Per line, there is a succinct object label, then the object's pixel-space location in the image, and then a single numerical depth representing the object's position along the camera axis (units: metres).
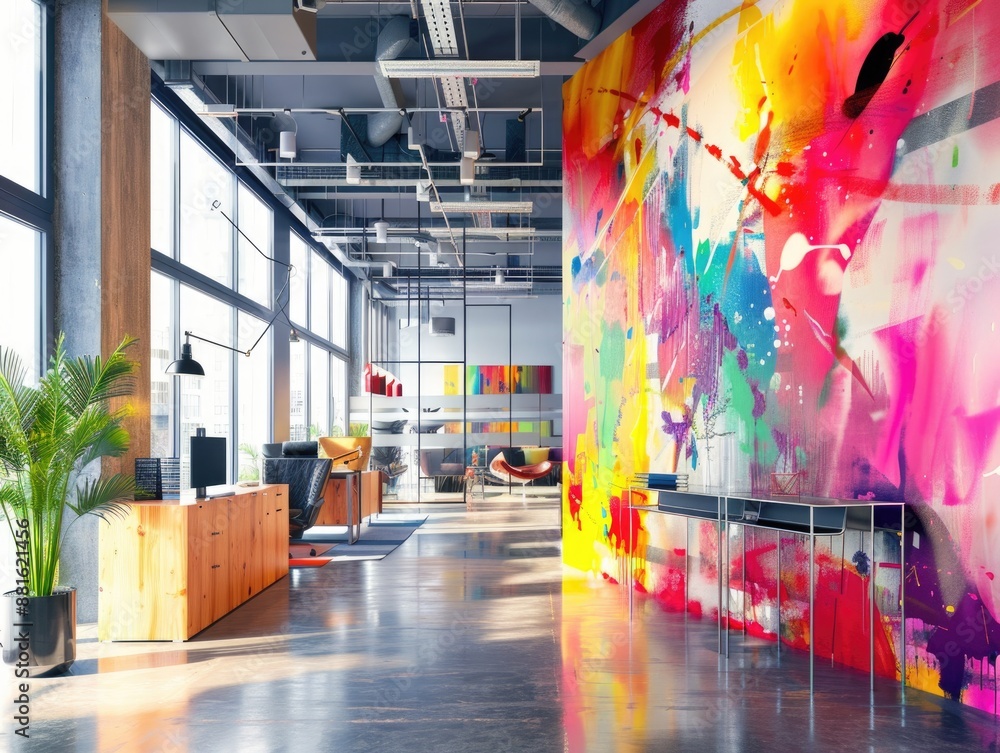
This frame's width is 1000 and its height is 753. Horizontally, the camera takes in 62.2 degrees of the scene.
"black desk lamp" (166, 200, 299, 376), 5.82
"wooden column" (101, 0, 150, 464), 5.45
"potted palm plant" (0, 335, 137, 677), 4.09
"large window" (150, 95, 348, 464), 7.39
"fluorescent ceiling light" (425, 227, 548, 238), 11.31
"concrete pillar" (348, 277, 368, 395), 16.03
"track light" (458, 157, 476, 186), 8.58
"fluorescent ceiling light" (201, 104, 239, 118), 7.34
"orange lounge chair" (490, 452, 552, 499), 13.27
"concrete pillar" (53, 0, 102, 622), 5.29
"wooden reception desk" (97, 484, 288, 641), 4.70
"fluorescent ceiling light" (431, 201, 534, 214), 9.97
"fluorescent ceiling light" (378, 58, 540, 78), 5.99
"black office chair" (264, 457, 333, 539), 7.84
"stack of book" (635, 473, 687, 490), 5.01
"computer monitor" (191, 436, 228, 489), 5.34
